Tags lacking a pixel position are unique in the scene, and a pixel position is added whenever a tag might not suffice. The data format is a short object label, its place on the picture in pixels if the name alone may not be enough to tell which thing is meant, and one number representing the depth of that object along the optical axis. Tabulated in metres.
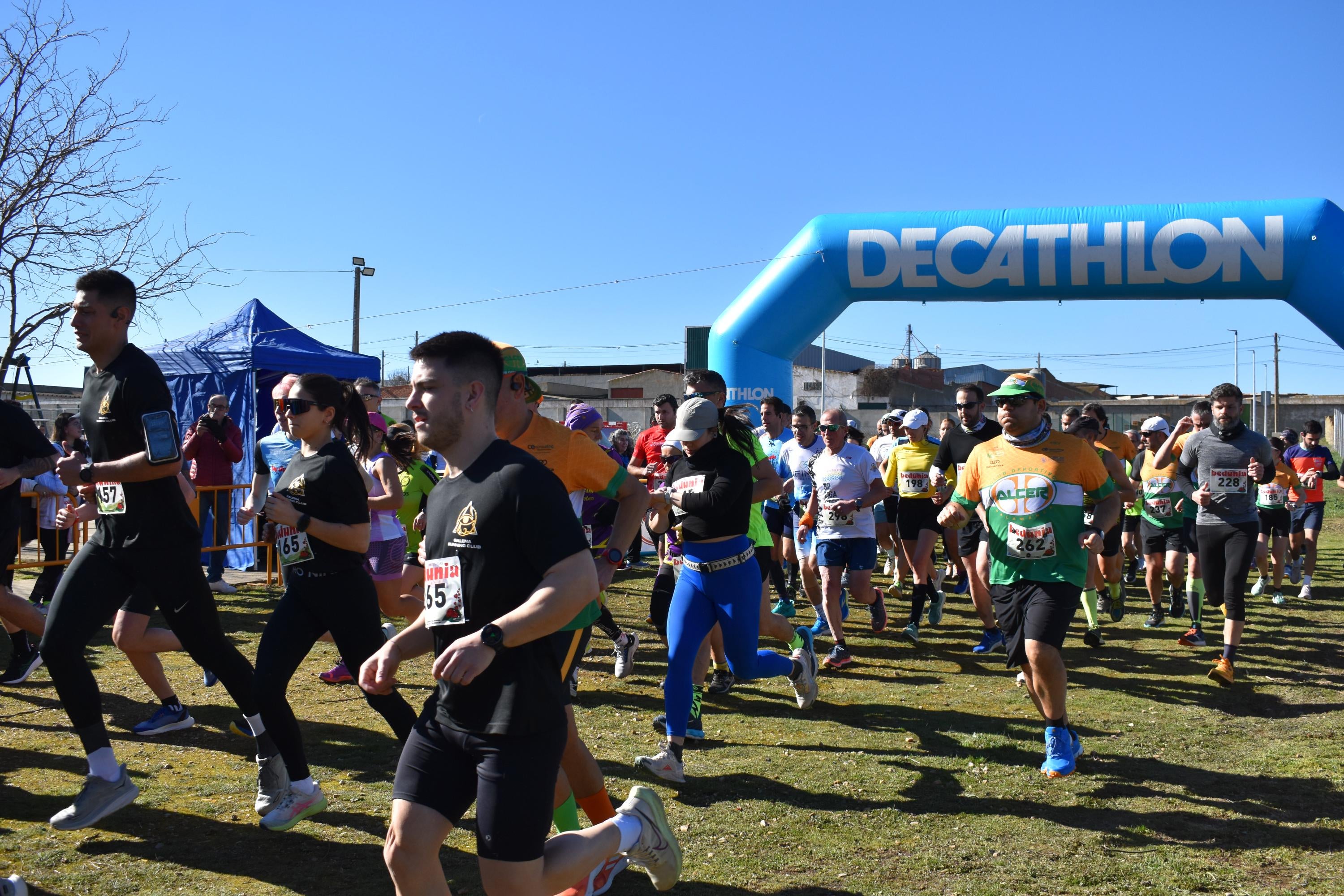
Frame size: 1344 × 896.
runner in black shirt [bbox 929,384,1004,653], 8.05
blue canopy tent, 13.41
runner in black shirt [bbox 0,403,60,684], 5.28
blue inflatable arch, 14.54
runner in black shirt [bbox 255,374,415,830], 4.46
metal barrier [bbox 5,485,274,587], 10.57
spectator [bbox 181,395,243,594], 12.00
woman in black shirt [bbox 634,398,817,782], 5.35
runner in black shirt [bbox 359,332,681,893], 2.58
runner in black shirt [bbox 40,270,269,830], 4.48
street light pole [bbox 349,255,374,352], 27.27
